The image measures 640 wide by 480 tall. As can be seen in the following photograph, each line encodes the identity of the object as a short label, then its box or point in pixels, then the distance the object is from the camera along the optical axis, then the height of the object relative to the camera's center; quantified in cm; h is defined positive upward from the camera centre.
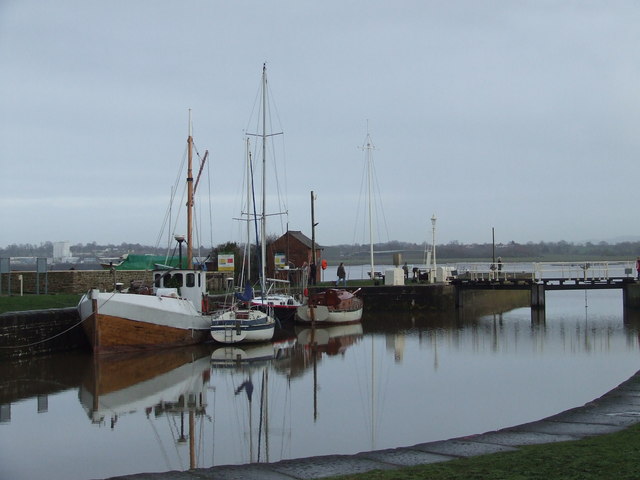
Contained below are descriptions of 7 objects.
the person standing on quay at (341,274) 5206 -62
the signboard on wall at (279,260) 5306 +40
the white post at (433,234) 5669 +215
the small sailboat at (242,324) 3078 -232
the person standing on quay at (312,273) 5434 -54
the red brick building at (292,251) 5791 +111
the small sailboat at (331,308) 4078 -229
